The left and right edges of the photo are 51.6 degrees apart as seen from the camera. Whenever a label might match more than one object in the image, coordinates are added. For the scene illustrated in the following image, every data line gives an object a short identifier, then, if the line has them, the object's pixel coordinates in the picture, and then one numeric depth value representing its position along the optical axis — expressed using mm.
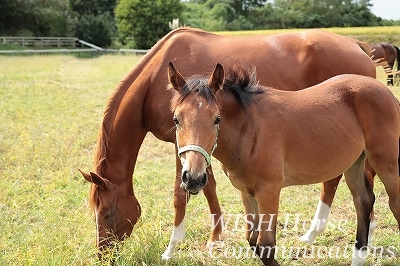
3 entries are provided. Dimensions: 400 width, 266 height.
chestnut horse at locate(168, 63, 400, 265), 2768
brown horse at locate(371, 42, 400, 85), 15680
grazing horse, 3801
